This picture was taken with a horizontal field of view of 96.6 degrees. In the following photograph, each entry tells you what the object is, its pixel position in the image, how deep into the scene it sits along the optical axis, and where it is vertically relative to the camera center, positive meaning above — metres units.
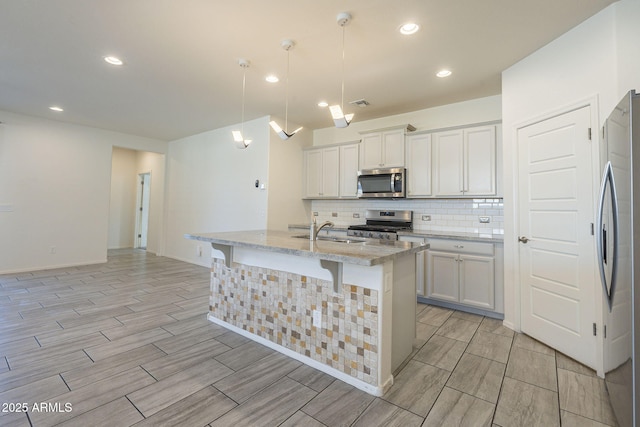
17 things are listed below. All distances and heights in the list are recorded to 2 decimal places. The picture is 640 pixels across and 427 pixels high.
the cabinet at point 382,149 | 4.17 +1.13
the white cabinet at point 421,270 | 3.67 -0.59
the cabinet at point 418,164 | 3.95 +0.84
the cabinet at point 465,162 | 3.50 +0.81
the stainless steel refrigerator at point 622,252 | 1.32 -0.13
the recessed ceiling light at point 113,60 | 2.96 +1.67
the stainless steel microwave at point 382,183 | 4.10 +0.61
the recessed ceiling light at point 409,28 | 2.35 +1.65
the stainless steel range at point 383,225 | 4.01 -0.02
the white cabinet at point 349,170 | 4.64 +0.87
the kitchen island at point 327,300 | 1.88 -0.61
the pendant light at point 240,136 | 3.00 +0.95
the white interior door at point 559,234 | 2.24 -0.07
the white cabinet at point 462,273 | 3.22 -0.57
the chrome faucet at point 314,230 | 2.54 -0.07
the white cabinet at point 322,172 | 4.87 +0.88
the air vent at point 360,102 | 3.96 +1.70
